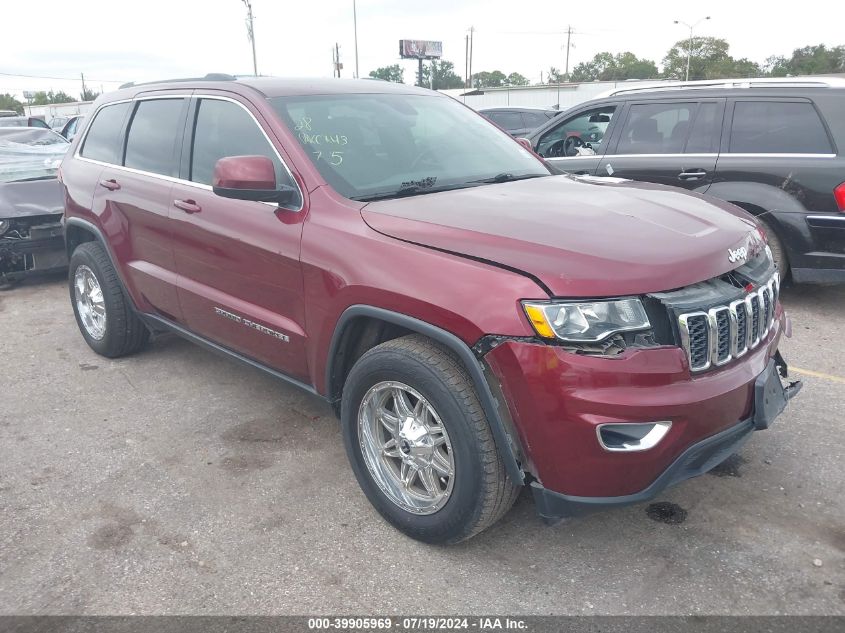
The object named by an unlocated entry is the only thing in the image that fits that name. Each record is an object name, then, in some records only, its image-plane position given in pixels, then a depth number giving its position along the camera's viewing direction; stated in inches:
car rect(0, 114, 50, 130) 581.9
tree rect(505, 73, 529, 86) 4065.5
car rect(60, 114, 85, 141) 611.4
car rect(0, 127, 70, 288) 267.4
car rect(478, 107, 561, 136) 568.7
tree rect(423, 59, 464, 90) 3858.3
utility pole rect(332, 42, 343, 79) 2299.5
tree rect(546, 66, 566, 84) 3560.5
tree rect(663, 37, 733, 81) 2627.7
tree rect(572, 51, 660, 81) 3272.6
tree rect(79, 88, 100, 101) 3484.3
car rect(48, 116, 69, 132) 1024.4
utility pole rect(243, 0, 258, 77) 1539.2
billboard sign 2524.6
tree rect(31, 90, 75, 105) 4165.4
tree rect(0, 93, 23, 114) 3497.5
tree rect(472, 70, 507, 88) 3929.4
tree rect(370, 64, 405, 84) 3730.3
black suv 213.9
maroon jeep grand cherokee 92.0
